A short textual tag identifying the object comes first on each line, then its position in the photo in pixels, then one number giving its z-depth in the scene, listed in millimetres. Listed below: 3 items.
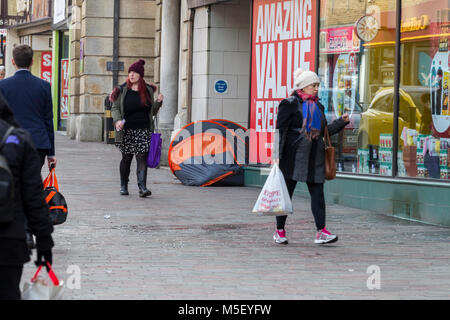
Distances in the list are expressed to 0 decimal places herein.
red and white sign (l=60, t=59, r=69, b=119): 34344
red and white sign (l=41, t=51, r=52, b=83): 38719
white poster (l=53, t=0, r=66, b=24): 31505
